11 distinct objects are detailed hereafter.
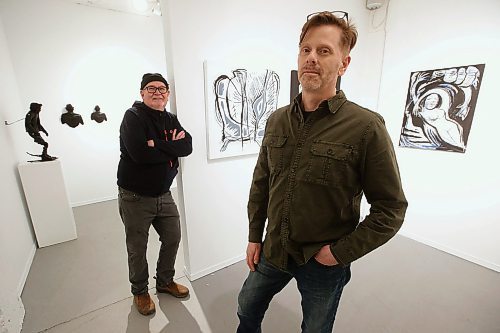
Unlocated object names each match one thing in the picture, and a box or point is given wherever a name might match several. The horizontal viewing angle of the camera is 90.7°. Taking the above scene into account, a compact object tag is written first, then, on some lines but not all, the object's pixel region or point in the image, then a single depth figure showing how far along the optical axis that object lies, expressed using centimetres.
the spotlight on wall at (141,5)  315
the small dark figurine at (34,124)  245
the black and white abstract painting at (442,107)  221
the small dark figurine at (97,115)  345
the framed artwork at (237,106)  188
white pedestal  244
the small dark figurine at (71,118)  311
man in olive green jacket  89
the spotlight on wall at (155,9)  324
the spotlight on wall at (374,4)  256
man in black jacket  153
